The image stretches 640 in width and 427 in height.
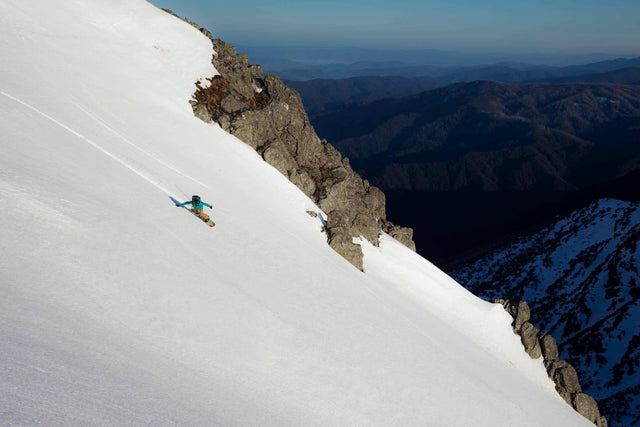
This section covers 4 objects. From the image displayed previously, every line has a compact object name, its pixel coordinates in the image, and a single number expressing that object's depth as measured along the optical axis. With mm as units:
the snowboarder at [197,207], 16734
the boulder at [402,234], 42562
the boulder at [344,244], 27562
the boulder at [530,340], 34281
